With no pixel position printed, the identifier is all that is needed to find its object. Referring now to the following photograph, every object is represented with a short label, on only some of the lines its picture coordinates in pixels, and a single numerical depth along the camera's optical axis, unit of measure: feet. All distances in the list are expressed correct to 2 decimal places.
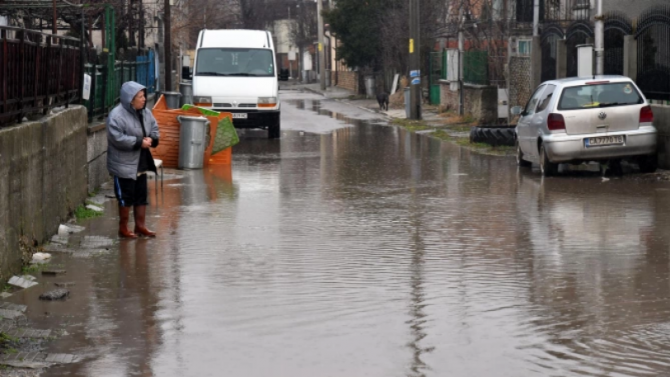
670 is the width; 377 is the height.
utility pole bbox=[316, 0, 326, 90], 230.89
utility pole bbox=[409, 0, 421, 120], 111.04
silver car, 55.36
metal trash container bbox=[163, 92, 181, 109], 108.55
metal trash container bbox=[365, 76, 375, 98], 184.34
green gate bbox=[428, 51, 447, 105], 136.98
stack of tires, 77.00
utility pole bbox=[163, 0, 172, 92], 122.01
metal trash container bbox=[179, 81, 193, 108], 125.39
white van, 93.66
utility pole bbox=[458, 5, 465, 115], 113.80
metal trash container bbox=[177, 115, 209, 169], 63.00
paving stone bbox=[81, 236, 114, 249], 35.78
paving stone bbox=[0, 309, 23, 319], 24.85
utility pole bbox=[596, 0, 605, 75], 71.56
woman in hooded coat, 37.65
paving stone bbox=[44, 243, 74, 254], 34.31
